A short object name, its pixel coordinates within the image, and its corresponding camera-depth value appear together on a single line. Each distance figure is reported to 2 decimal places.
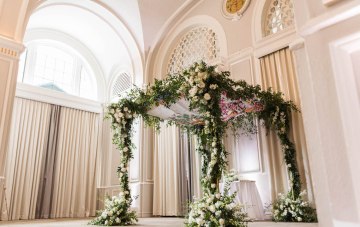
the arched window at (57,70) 8.80
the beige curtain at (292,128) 5.60
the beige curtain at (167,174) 7.50
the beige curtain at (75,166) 8.45
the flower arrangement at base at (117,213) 5.05
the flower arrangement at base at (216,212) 3.61
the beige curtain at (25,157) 7.53
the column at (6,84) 5.28
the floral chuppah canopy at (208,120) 3.82
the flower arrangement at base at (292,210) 4.97
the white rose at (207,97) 4.08
